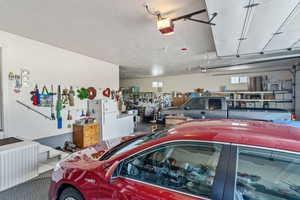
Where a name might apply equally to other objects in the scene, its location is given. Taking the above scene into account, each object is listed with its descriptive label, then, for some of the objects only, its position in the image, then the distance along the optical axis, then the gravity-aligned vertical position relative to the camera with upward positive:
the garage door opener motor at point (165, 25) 2.46 +1.20
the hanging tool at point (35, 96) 3.83 +0.04
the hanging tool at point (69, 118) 4.71 -0.64
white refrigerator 5.27 -0.76
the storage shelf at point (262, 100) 6.90 -0.14
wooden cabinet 4.67 -1.18
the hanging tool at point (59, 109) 4.38 -0.33
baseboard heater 2.55 -1.18
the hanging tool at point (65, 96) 4.56 +0.04
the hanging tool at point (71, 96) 4.70 +0.04
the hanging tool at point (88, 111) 5.34 -0.50
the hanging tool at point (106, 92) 6.14 +0.22
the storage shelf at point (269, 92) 6.82 +0.24
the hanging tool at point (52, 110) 4.26 -0.35
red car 0.90 -0.51
